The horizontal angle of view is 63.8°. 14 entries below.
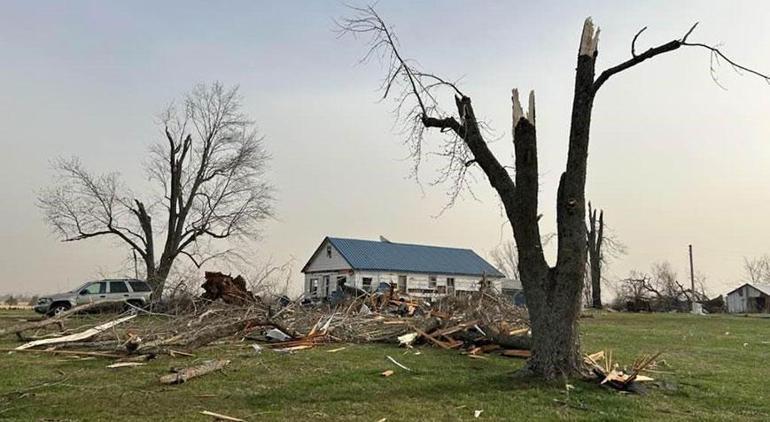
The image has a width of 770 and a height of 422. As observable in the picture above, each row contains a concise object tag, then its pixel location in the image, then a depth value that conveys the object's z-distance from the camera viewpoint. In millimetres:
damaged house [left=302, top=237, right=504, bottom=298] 40812
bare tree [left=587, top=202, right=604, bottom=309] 42812
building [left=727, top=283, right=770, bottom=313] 49750
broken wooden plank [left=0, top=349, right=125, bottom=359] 10256
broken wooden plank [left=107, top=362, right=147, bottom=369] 9234
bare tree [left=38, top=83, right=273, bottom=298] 33281
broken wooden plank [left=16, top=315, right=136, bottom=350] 11141
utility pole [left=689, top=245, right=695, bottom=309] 46675
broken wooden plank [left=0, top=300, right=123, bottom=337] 11922
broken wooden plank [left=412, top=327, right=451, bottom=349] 11783
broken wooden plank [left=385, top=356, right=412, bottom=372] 9089
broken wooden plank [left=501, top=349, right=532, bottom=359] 10461
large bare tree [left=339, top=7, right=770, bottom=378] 7438
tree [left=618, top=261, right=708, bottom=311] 42656
